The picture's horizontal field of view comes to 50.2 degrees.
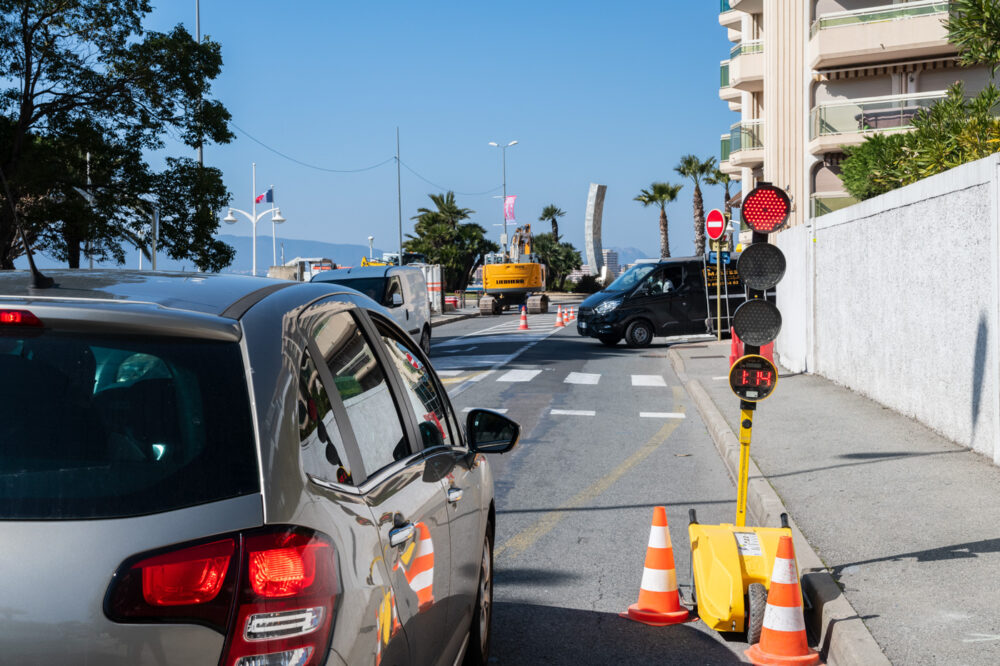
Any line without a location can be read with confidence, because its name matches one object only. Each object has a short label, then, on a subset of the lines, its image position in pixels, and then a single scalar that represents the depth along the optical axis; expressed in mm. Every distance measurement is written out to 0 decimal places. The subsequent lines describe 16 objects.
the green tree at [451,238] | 97000
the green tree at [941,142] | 15758
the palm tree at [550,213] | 110006
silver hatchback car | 1926
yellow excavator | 51906
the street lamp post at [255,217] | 57594
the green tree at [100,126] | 22625
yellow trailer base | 5090
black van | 26359
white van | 20219
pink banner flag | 80438
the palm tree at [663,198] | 83750
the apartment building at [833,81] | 34562
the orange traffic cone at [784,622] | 4801
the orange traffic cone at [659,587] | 5363
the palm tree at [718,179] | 80438
